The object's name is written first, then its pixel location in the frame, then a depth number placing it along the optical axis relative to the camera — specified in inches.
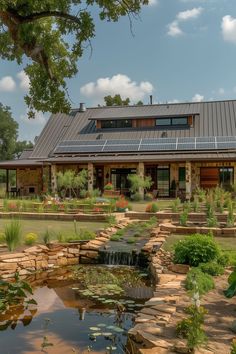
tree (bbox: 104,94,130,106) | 1900.8
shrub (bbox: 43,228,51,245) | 459.1
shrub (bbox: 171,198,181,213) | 676.1
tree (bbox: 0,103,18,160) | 2385.6
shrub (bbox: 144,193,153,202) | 998.5
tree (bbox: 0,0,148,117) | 228.7
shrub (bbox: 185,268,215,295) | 276.7
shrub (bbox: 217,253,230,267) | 348.2
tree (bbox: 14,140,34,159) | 2461.1
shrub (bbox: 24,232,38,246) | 449.4
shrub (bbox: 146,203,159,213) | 689.0
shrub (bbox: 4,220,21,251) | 419.5
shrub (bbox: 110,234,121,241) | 511.5
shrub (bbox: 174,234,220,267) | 343.3
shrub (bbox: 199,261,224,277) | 320.8
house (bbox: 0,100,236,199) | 1081.4
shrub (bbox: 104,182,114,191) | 1040.2
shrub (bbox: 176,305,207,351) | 182.5
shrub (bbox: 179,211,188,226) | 553.7
